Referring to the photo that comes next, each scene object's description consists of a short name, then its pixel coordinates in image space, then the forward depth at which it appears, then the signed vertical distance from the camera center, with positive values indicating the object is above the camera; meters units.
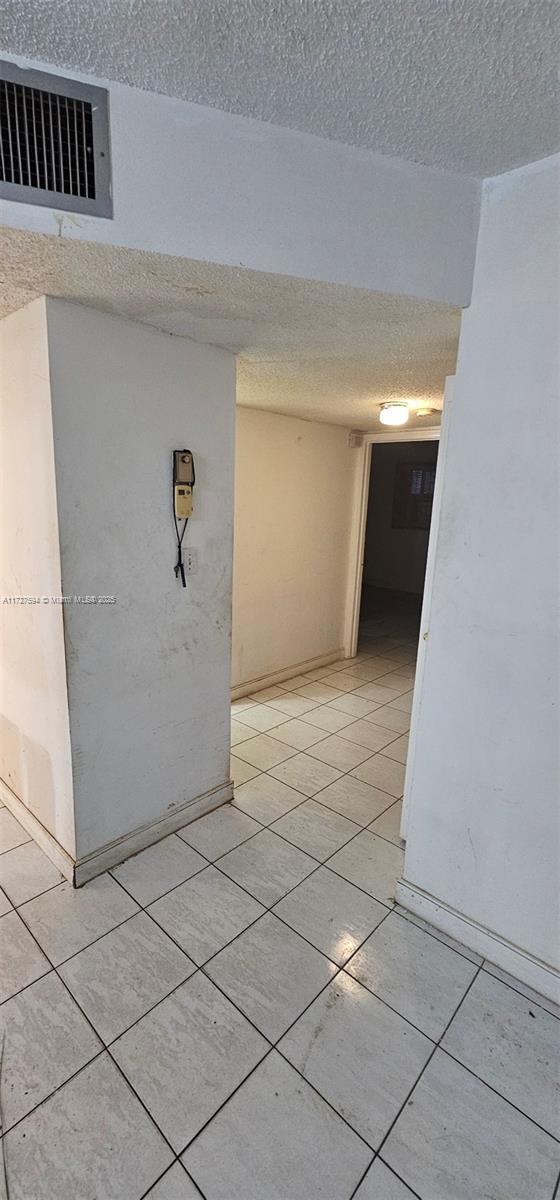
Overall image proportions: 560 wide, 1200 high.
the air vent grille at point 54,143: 1.04 +0.75
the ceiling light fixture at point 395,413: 2.91 +0.58
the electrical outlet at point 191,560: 2.06 -0.23
